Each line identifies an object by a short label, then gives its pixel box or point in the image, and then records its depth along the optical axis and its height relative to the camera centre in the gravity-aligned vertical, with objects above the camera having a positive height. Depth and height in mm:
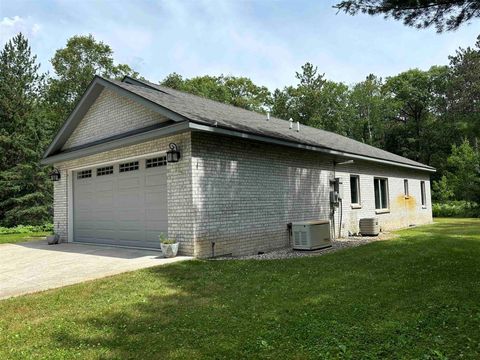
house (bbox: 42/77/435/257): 9219 +860
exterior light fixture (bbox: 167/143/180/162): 9137 +1189
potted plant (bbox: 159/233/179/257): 8834 -988
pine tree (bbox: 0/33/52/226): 25094 +4670
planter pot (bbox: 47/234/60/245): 12977 -1032
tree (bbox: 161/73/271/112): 38812 +12483
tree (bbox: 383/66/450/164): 40531 +9586
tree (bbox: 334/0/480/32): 6508 +3288
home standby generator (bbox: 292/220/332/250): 10305 -940
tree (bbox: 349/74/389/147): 44094 +10081
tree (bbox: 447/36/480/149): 40125 +11916
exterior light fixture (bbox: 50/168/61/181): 13727 +1199
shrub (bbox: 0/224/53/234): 19766 -1061
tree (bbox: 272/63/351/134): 43062 +11384
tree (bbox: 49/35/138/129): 35438 +13127
